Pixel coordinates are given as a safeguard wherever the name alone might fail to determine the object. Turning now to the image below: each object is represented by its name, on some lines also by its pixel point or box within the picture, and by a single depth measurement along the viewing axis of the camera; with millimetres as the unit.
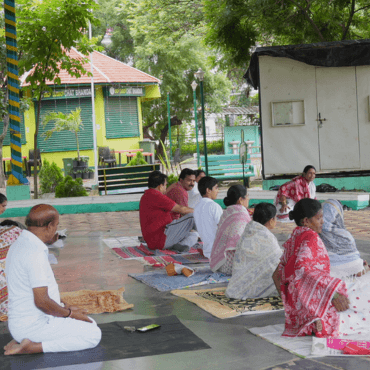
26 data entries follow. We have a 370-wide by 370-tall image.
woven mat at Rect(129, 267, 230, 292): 5391
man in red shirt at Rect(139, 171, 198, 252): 7066
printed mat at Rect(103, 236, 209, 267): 6589
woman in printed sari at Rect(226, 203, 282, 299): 4699
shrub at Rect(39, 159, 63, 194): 13984
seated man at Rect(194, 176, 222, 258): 6156
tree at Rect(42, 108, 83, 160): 17531
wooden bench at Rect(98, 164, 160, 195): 13000
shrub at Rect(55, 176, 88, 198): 12633
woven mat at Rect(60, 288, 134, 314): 4707
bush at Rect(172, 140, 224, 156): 28903
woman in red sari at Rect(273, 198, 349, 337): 3533
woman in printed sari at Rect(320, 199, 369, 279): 5039
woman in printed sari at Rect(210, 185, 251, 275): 5391
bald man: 3379
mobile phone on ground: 4055
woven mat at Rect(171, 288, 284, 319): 4441
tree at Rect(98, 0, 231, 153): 23453
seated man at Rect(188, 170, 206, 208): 8133
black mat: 3520
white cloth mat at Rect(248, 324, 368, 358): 3453
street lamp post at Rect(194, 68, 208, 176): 13766
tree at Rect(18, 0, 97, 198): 11797
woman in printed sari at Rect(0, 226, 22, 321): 4531
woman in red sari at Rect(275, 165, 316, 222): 8322
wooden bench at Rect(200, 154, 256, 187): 15161
